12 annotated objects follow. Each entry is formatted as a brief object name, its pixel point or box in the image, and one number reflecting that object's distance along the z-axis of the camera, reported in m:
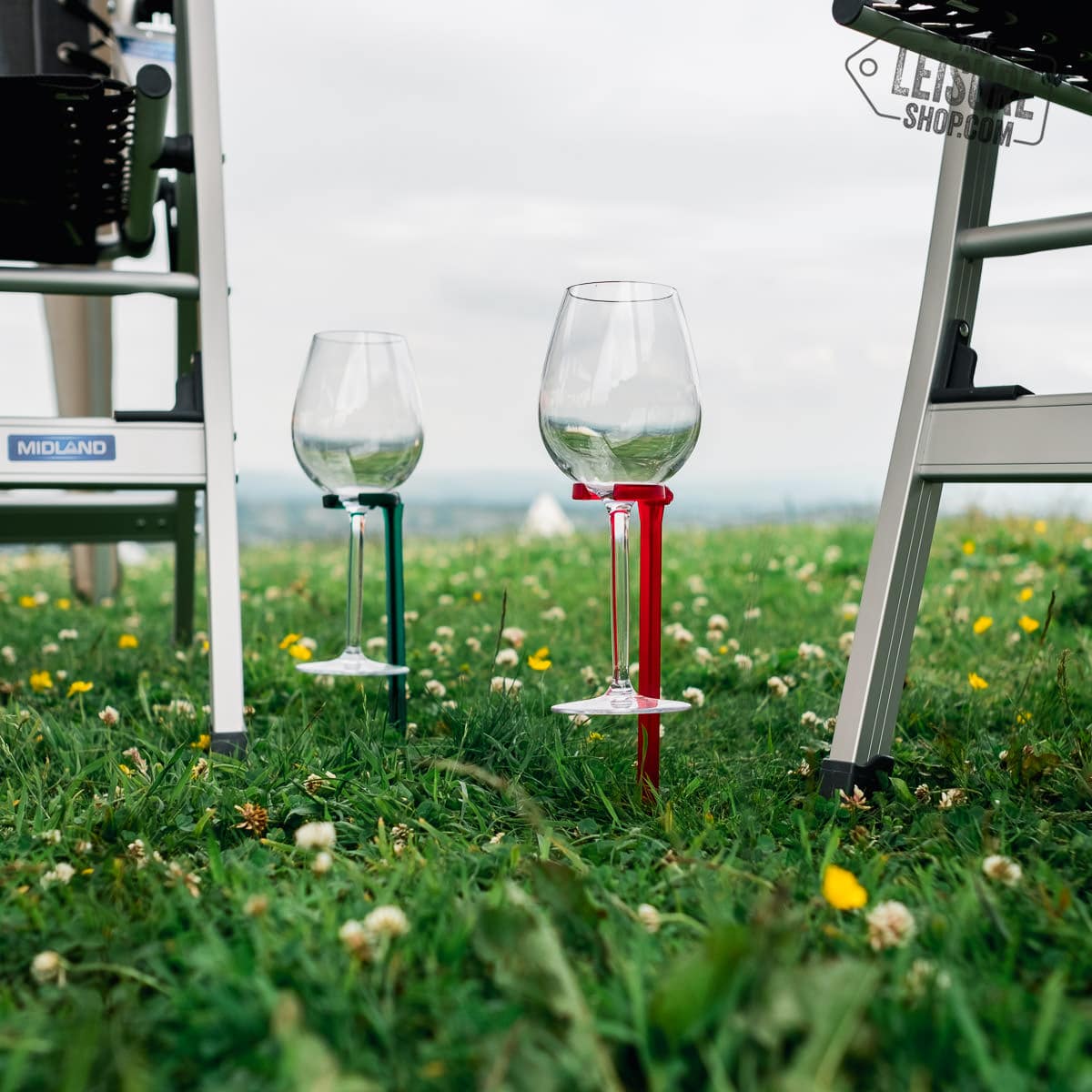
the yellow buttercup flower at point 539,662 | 1.91
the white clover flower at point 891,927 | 0.95
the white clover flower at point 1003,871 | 1.10
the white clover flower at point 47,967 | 0.96
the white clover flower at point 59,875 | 1.14
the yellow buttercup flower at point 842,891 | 0.95
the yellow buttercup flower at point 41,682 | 2.17
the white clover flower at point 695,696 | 2.07
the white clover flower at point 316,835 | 1.16
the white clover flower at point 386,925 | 0.94
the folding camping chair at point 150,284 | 1.71
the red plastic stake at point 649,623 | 1.45
